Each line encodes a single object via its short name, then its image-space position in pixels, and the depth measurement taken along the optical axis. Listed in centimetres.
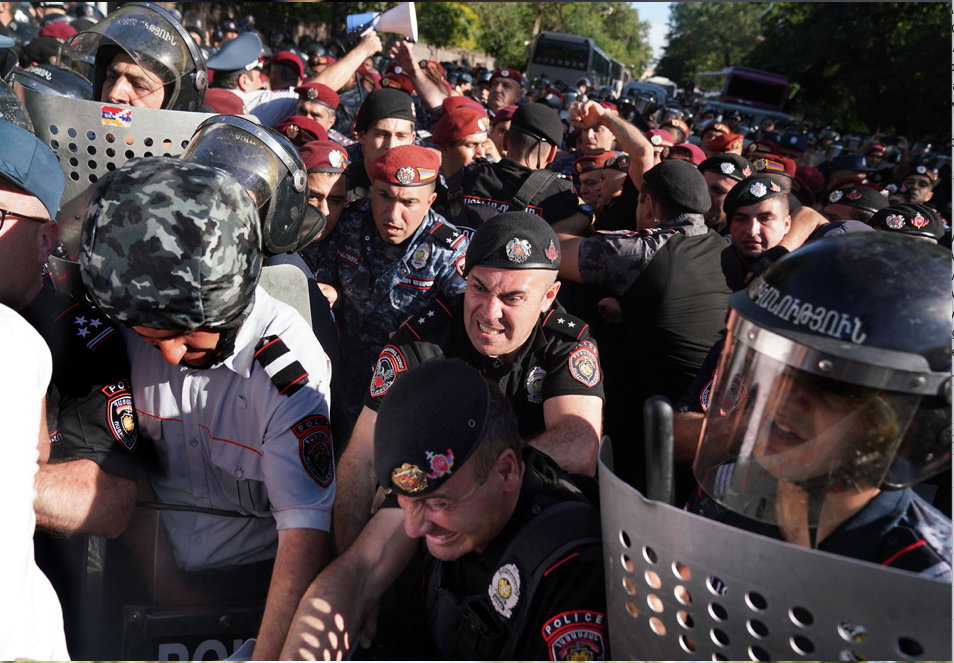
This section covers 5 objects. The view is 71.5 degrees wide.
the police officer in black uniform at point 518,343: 256
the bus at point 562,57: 2475
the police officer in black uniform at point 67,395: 185
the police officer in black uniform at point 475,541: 155
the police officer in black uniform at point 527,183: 434
